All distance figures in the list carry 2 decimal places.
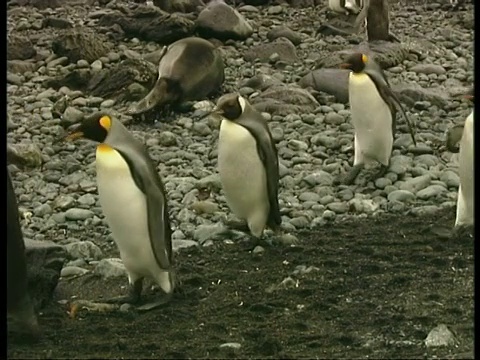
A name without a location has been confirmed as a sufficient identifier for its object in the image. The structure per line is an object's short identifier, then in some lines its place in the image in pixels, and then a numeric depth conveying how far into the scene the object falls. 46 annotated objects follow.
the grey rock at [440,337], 6.49
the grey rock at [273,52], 18.56
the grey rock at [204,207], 11.34
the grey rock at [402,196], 11.38
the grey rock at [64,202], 11.87
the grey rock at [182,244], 9.91
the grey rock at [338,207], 11.21
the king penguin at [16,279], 6.86
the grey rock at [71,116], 15.21
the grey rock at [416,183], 11.78
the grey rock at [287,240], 9.73
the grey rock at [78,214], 11.38
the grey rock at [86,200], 11.93
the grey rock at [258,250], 9.48
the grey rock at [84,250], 9.85
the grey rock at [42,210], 11.70
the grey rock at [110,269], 9.04
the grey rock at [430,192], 11.41
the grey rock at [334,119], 14.72
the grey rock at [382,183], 12.09
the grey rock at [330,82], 15.85
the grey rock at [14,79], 17.52
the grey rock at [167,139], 14.13
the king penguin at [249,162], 9.74
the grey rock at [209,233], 10.14
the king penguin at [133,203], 8.03
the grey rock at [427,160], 12.79
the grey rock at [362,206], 11.12
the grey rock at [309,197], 11.63
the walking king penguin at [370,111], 12.26
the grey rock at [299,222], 10.61
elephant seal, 15.28
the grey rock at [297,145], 13.62
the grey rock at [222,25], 19.62
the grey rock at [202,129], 14.54
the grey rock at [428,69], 17.69
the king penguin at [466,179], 8.97
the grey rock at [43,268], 7.91
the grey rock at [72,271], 9.15
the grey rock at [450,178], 11.81
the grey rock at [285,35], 19.83
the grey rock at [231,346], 6.74
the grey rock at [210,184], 12.10
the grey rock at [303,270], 8.59
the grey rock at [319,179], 12.24
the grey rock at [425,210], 10.63
